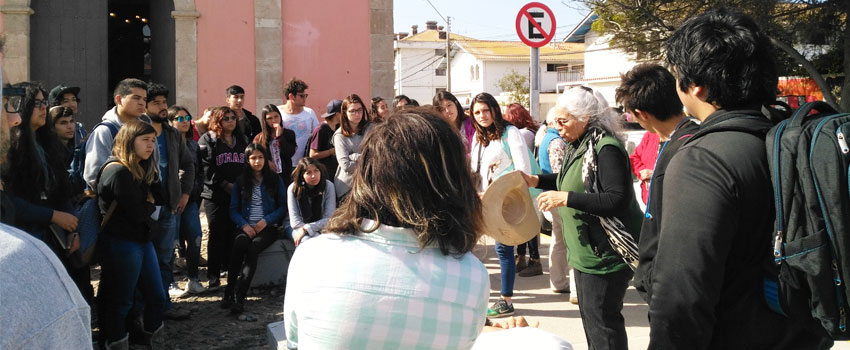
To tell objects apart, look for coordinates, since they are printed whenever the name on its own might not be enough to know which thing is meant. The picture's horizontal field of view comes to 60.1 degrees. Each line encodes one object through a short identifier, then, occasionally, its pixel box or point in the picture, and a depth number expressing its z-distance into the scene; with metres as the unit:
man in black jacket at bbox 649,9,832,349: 2.02
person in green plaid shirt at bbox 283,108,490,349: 1.90
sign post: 8.41
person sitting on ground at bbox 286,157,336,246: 6.62
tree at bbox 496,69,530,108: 52.00
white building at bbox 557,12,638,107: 40.81
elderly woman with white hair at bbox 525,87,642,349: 3.63
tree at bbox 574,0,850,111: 17.28
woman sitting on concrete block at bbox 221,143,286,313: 6.59
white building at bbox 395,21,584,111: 71.00
